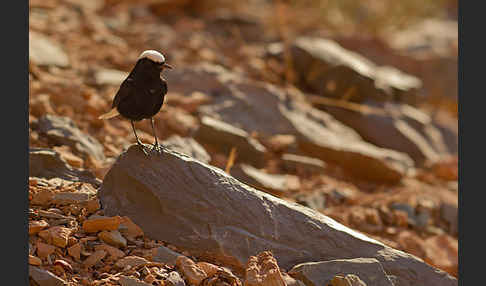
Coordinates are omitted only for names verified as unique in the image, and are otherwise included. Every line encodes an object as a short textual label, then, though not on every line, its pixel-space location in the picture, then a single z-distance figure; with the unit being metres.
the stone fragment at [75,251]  5.94
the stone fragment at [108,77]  11.84
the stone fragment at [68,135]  8.82
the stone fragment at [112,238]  6.21
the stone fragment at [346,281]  6.05
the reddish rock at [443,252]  9.55
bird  6.59
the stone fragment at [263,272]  5.82
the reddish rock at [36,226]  6.04
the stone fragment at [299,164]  11.34
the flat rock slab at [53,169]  7.56
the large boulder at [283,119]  11.94
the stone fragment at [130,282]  5.59
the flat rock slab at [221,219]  6.45
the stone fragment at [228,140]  10.51
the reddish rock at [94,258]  5.91
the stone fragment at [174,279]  5.74
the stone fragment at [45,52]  11.80
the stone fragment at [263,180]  9.82
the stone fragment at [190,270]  5.86
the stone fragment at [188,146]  9.47
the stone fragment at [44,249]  5.79
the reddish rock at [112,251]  6.05
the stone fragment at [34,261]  5.59
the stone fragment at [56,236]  5.96
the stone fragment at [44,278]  5.38
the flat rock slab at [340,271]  6.14
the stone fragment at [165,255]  6.07
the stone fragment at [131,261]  5.92
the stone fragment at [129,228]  6.42
